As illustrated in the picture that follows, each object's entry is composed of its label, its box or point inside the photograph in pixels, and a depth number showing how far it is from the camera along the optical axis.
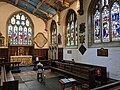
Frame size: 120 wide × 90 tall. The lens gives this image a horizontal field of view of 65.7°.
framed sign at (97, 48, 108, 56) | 3.86
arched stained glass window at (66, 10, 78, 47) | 5.64
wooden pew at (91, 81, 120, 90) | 1.36
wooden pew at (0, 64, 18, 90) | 2.28
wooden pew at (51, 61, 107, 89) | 3.12
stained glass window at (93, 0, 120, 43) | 3.75
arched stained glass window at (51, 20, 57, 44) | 7.60
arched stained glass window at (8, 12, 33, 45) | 7.88
